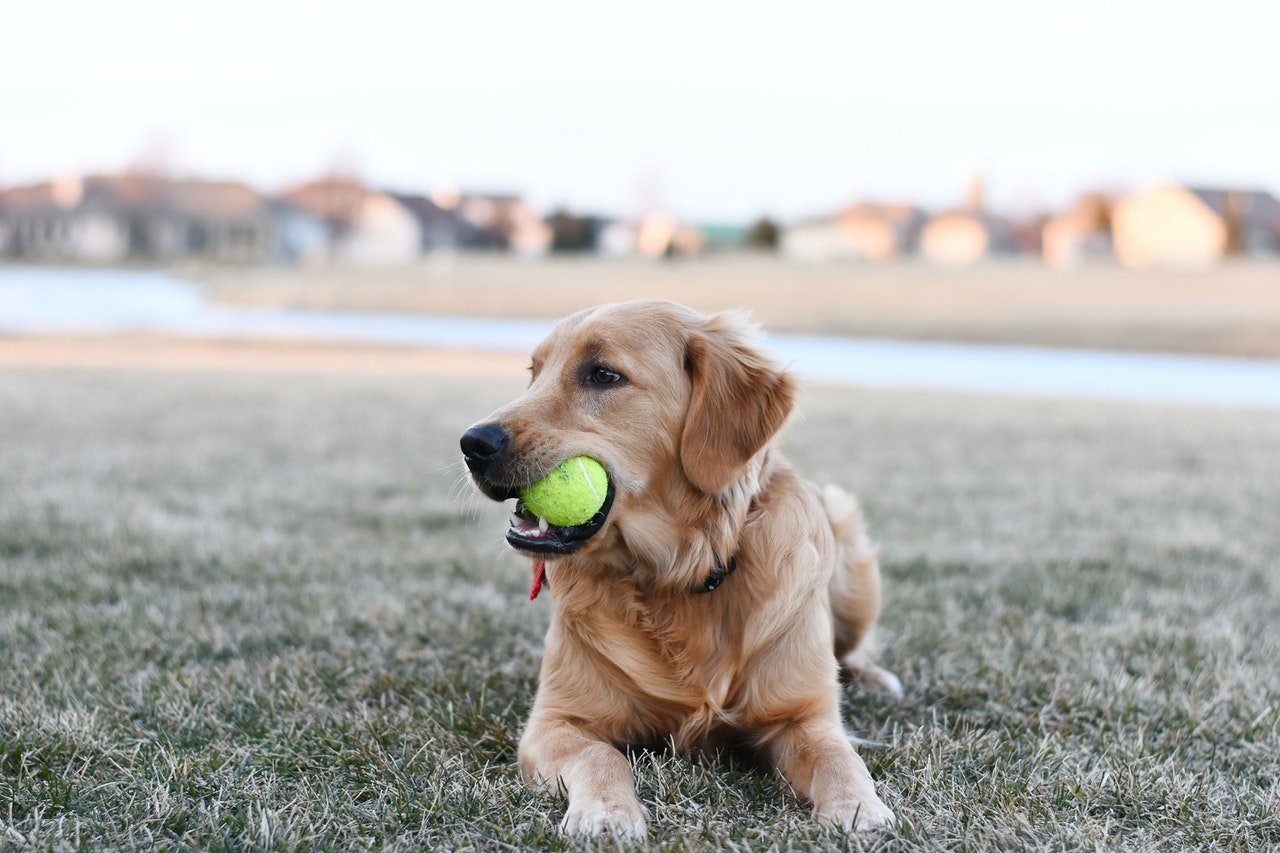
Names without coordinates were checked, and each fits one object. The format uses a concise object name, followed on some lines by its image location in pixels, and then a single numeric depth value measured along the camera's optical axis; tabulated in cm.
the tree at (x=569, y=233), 6119
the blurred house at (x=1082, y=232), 6072
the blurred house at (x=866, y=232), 7647
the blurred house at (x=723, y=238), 6170
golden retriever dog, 276
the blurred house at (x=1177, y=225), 5697
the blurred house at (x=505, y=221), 8312
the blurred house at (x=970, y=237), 7294
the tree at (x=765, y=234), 5744
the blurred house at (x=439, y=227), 8200
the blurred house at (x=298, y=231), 7650
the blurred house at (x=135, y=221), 7294
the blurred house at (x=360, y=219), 7731
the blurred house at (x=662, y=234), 6438
